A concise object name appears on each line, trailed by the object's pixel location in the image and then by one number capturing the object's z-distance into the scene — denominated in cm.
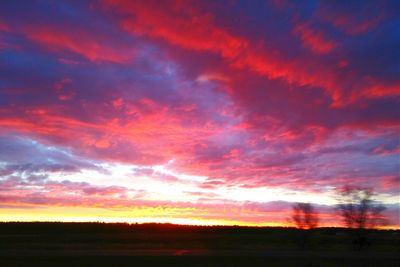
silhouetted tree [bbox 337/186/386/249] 6869
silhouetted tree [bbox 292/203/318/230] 7488
